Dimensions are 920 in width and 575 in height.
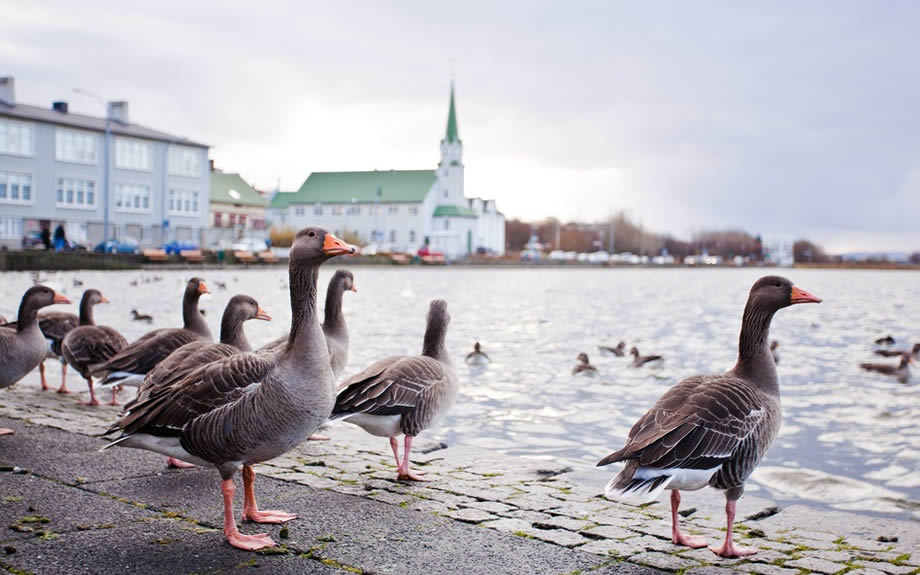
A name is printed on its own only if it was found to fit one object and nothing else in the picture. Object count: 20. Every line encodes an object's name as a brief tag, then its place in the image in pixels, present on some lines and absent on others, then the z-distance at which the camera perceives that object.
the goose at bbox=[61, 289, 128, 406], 10.49
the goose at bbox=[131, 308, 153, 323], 23.89
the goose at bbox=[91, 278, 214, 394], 8.88
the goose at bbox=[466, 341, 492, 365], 18.67
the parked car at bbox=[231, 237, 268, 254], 82.14
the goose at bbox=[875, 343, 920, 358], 22.72
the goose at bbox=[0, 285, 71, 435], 8.50
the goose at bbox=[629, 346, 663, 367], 19.30
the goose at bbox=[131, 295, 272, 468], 6.50
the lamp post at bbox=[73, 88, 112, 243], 47.46
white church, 139.12
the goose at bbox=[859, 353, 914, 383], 19.31
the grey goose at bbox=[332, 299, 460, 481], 7.05
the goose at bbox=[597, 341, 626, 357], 22.05
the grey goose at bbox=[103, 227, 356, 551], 5.29
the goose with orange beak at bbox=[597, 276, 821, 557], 5.21
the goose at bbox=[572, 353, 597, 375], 17.69
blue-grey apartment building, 66.25
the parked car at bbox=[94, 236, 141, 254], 64.57
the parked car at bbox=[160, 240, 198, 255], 71.38
